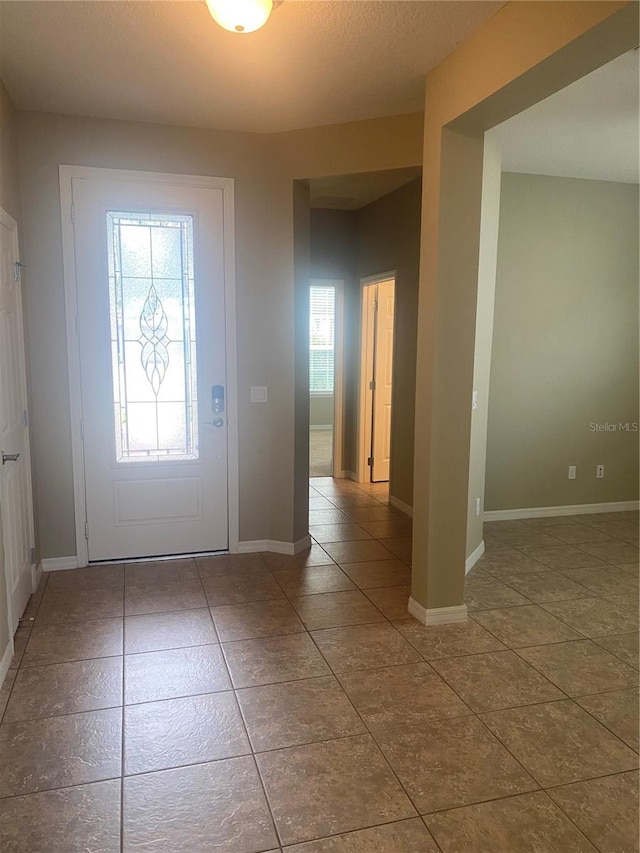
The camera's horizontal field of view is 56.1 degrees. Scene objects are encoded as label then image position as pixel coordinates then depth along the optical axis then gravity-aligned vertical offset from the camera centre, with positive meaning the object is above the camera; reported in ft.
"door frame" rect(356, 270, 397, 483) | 19.77 -1.09
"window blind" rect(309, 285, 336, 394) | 28.04 +0.97
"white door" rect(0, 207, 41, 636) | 9.34 -1.79
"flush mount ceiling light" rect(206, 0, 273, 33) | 6.91 +4.03
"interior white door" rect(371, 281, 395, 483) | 19.76 -0.68
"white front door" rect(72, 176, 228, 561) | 12.09 -0.05
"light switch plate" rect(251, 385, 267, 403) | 13.35 -0.74
